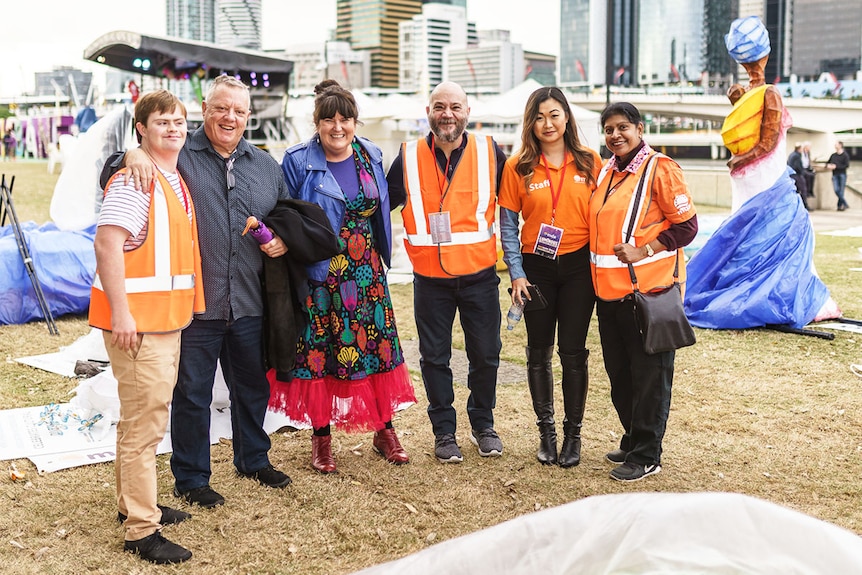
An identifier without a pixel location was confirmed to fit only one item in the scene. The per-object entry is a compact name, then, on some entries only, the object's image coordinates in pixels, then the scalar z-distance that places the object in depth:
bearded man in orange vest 4.14
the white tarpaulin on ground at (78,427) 4.31
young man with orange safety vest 3.02
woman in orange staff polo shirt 4.01
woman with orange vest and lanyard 3.81
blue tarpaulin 7.65
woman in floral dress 3.95
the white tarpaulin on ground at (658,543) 1.86
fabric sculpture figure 7.09
